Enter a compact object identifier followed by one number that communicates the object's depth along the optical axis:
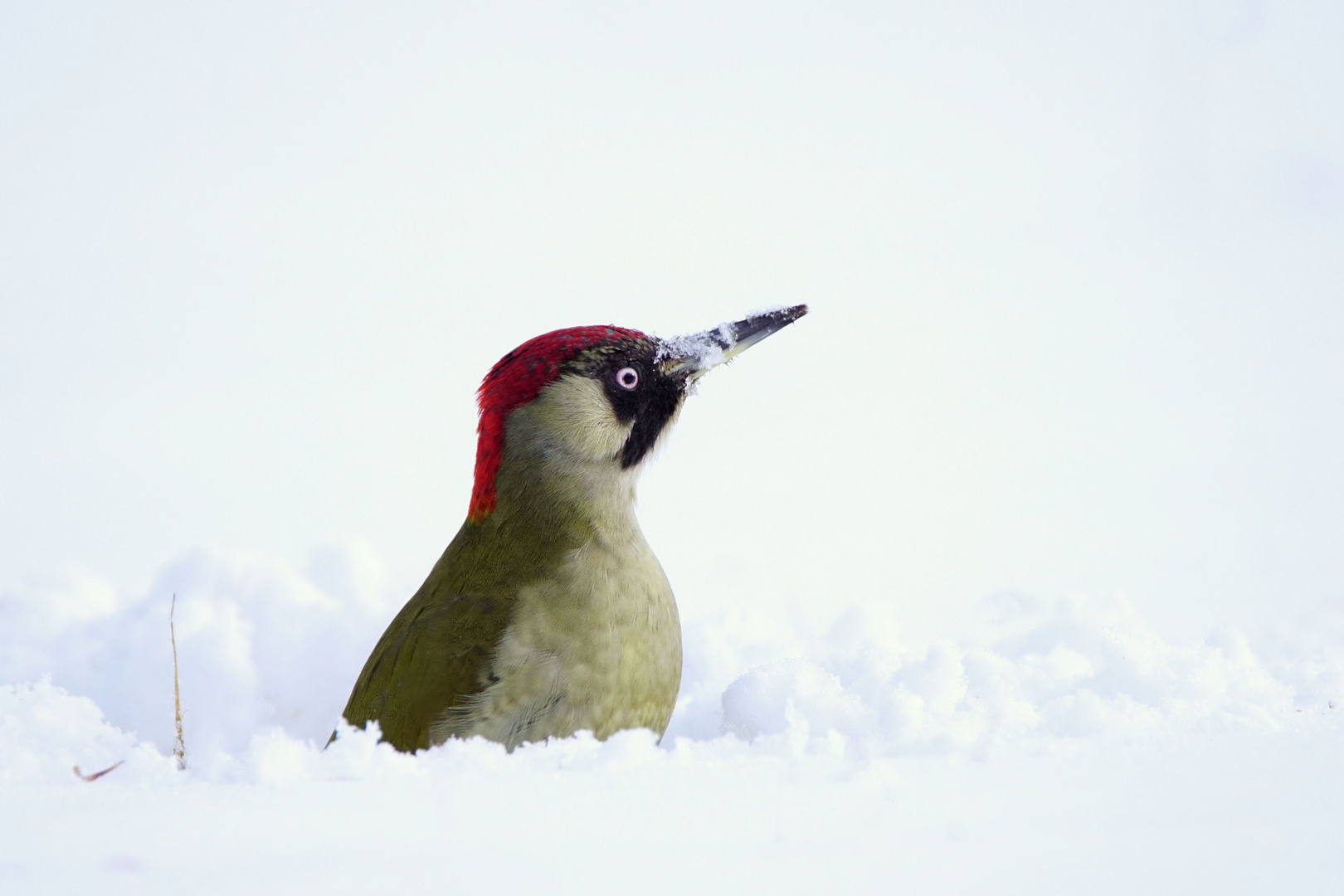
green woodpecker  4.70
